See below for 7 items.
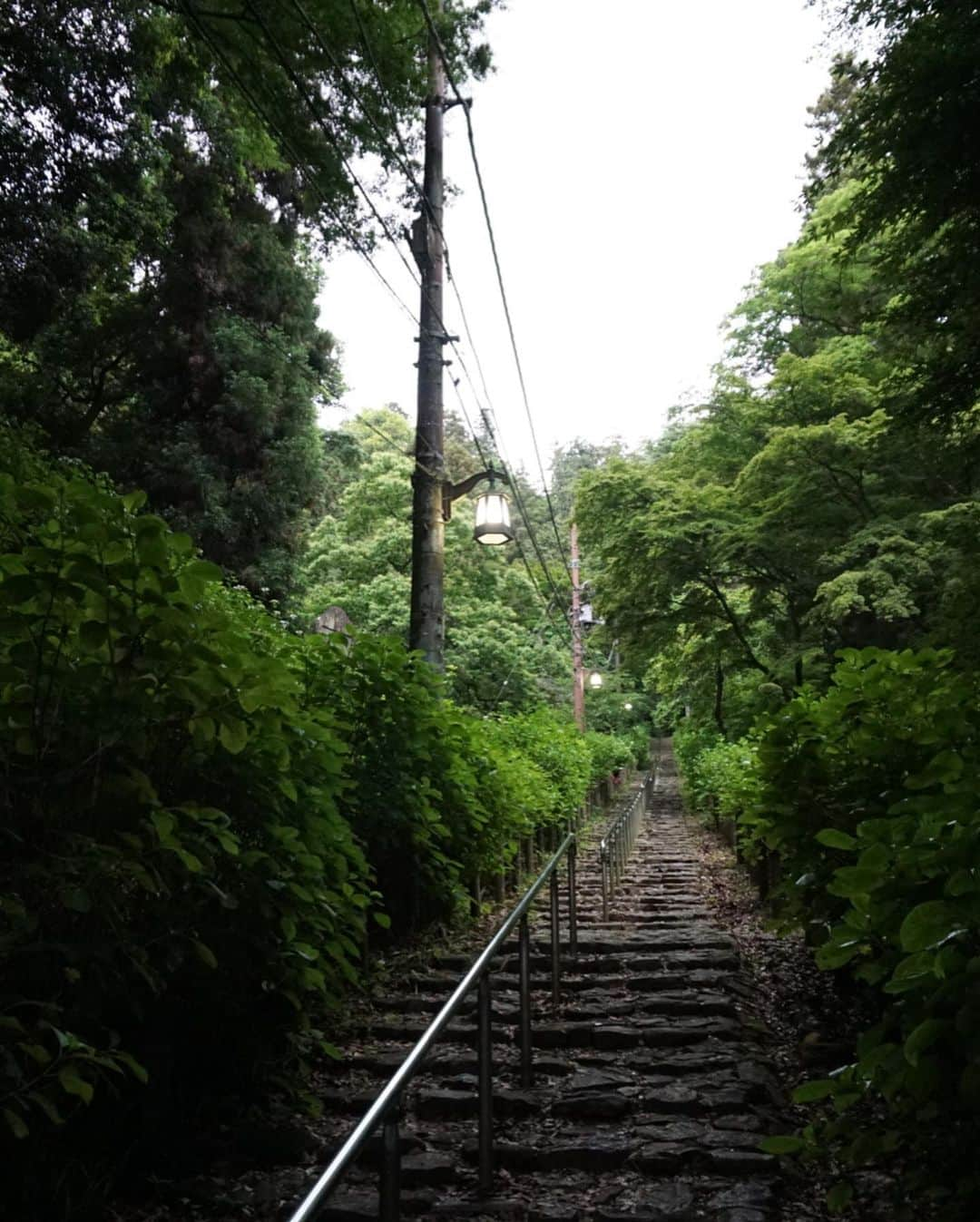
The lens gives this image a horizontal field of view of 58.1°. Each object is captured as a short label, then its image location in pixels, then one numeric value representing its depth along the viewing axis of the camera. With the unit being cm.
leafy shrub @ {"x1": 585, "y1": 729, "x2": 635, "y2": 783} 2312
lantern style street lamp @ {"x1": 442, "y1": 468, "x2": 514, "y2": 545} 938
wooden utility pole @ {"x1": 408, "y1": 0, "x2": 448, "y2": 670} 837
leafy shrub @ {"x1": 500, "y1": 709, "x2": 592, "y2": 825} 1198
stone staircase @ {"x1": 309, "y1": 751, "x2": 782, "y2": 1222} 299
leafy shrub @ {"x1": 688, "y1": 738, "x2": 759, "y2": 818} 815
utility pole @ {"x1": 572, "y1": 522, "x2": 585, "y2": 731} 2369
